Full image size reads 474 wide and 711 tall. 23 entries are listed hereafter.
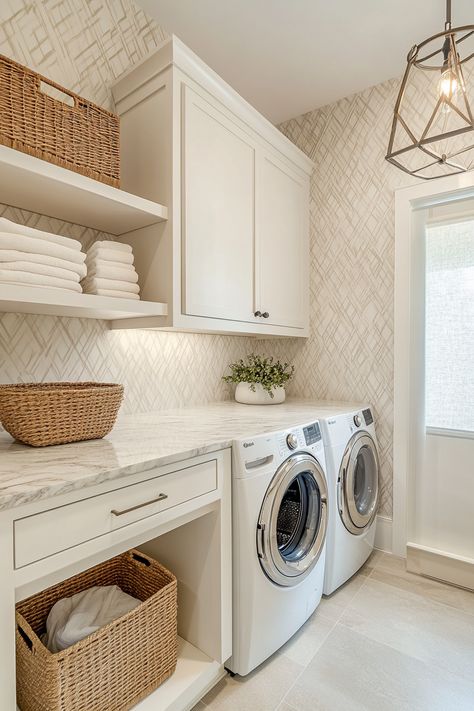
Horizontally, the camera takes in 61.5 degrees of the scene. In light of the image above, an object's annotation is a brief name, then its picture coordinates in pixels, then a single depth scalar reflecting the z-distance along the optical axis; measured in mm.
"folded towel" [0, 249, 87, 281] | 1185
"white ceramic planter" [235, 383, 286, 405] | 2330
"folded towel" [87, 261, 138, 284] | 1481
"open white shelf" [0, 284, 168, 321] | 1177
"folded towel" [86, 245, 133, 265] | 1489
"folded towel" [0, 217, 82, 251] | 1194
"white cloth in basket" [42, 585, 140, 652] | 1245
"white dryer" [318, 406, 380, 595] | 1874
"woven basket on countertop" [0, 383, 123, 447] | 1177
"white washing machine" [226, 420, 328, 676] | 1403
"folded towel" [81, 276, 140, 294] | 1472
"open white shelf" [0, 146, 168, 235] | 1231
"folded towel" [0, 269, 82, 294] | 1175
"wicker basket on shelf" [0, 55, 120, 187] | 1203
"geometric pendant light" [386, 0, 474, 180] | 2070
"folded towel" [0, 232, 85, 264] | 1187
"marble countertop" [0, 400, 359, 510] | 930
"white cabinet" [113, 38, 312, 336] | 1639
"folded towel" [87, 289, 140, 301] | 1465
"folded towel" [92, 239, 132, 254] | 1509
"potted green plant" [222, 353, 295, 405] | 2332
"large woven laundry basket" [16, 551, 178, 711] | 1053
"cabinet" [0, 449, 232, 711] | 877
